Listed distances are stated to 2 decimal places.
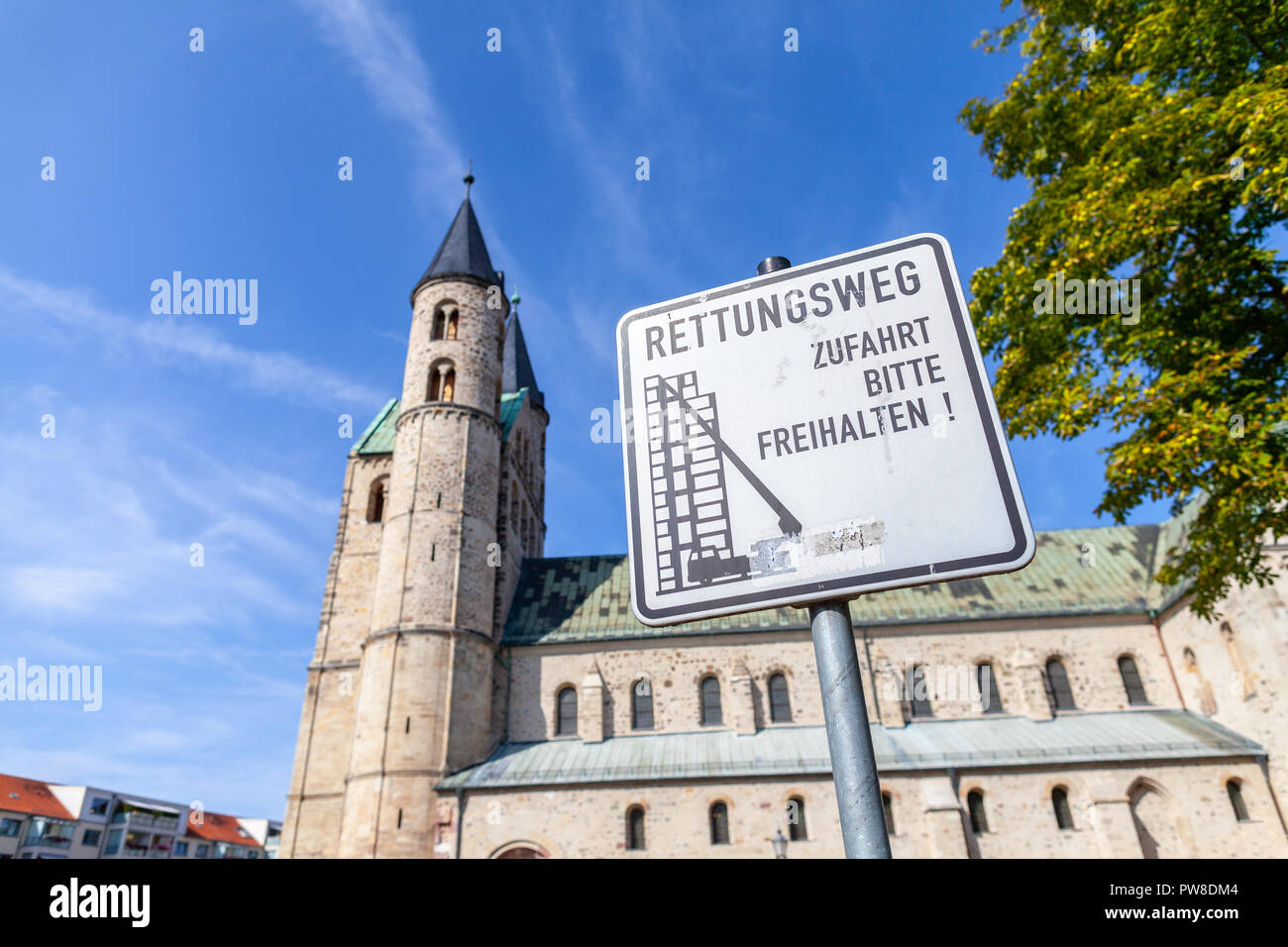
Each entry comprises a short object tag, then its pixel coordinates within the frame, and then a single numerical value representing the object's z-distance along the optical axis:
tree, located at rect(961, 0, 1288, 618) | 7.81
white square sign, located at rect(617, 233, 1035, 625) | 1.75
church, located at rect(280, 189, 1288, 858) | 21.05
